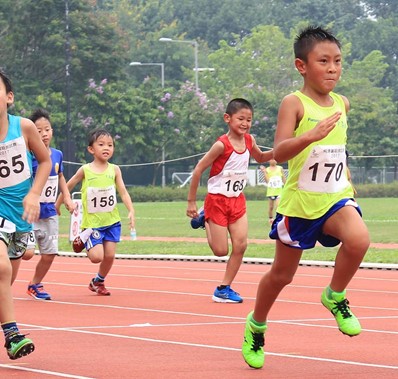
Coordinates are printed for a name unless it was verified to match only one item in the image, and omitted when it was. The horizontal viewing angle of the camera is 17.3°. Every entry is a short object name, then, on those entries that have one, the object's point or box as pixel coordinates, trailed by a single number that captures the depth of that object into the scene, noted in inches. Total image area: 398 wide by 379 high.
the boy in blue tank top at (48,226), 538.9
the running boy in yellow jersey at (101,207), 556.1
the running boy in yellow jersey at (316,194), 299.7
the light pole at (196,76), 2695.1
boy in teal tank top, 308.3
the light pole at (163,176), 2209.4
